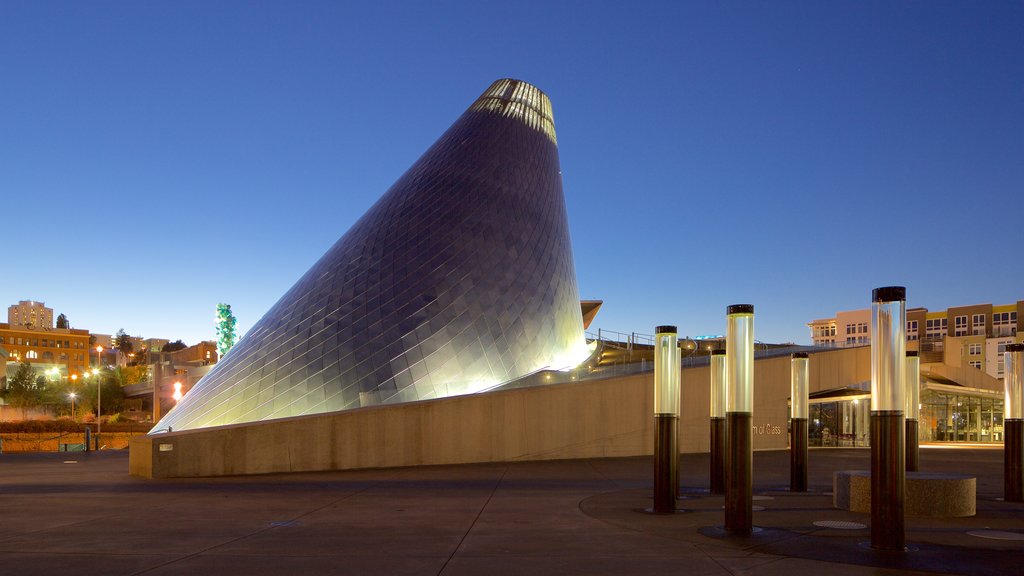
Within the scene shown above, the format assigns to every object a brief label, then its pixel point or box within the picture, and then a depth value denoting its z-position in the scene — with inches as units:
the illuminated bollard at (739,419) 398.3
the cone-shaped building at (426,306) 872.3
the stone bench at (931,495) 478.6
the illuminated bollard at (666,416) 474.9
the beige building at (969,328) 3270.7
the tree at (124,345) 7637.8
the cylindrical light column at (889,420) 356.8
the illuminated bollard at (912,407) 711.1
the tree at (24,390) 3019.2
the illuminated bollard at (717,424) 591.5
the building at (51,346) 5216.5
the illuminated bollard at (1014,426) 568.1
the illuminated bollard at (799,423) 606.2
